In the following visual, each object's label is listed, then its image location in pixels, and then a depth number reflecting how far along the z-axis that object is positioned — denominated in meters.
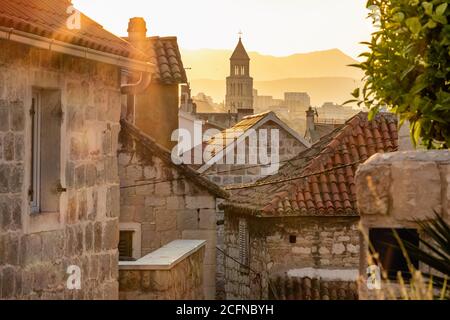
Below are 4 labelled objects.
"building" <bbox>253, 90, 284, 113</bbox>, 183.50
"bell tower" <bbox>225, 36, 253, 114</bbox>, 141.25
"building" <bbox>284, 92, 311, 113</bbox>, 155.94
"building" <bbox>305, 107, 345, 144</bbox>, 53.81
